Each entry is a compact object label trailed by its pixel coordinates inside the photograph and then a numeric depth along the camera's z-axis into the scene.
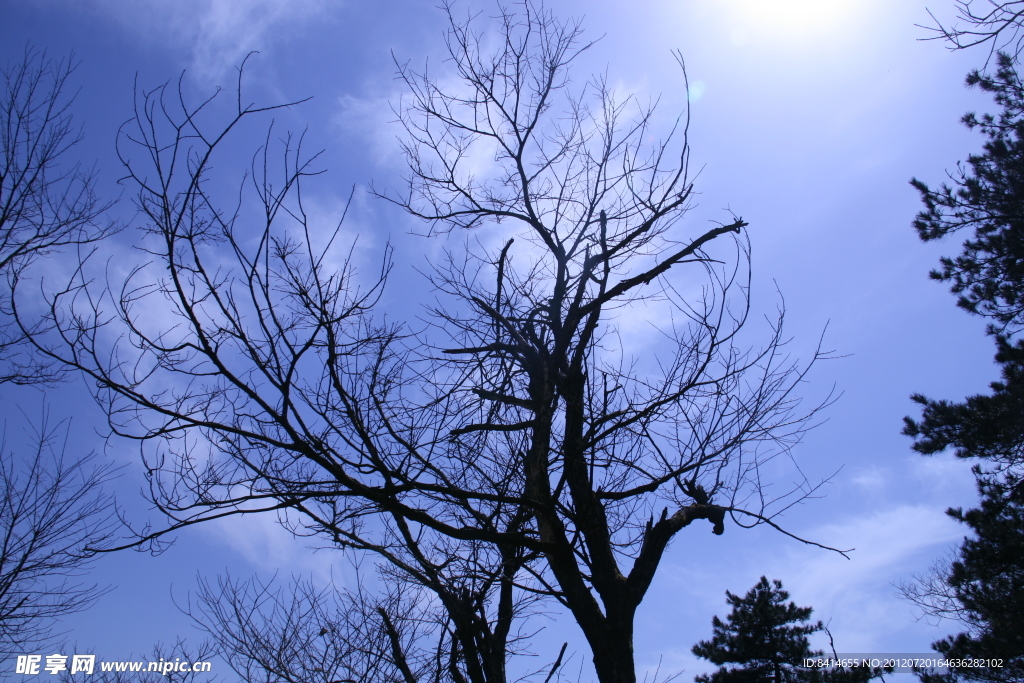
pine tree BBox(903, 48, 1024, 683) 8.77
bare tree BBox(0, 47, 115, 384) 4.66
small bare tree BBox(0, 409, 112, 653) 6.37
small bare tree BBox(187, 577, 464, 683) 4.71
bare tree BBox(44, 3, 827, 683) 2.87
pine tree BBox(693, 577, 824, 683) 16.06
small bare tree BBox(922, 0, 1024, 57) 3.60
